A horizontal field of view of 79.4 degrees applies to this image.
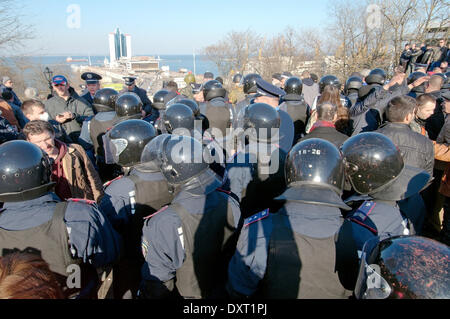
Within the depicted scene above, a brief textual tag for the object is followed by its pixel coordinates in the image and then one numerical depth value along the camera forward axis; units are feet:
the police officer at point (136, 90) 25.62
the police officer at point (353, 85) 23.65
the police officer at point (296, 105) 19.20
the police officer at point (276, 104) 13.32
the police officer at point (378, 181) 6.96
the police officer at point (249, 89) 23.00
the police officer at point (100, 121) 16.84
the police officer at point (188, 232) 7.06
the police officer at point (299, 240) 5.59
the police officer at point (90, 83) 23.90
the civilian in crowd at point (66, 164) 9.86
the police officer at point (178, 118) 13.93
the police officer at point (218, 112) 19.35
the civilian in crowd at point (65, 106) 18.78
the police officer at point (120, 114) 16.30
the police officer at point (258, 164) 11.01
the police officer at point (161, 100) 22.32
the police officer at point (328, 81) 24.13
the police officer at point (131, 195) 9.23
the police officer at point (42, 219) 6.27
